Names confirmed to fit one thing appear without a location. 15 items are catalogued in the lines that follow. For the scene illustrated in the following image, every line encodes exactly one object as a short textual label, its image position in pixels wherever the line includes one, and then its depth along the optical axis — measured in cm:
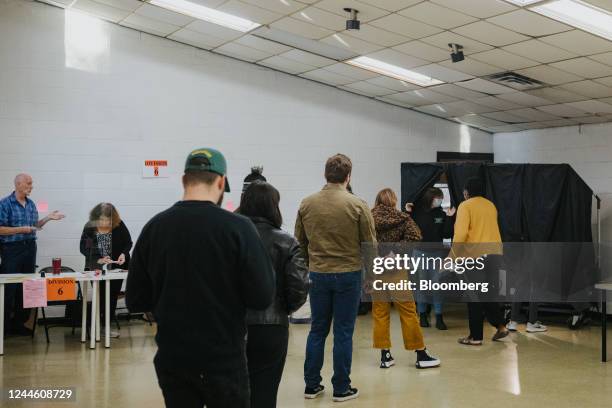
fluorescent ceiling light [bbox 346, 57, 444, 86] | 724
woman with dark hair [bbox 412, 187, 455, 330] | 760
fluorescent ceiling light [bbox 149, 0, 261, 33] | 659
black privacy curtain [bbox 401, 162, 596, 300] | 747
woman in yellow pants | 508
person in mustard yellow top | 619
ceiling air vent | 661
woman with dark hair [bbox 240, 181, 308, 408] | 284
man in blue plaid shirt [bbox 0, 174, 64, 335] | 670
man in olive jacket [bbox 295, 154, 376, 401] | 424
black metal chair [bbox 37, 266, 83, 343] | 667
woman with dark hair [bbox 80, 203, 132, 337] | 681
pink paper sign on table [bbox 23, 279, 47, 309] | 587
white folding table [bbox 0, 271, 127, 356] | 614
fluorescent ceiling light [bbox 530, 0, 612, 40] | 466
